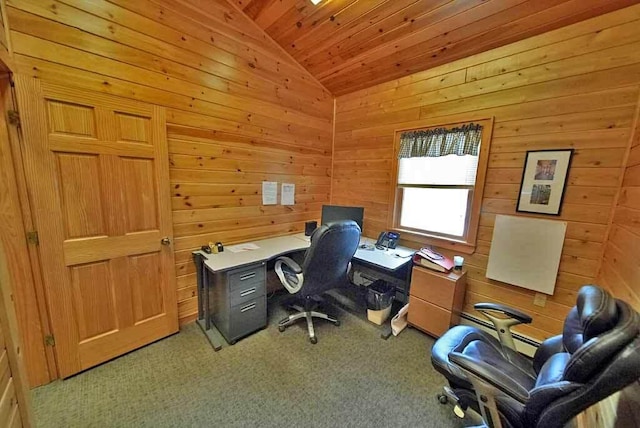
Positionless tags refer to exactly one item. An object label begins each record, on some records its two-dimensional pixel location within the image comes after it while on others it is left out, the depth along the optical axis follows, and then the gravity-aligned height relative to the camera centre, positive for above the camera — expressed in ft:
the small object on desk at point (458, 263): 7.35 -2.35
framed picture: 6.14 +0.16
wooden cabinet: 7.02 -3.42
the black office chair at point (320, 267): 6.33 -2.49
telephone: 9.00 -2.16
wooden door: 5.08 -1.01
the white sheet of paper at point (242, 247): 8.01 -2.38
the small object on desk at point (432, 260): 7.25 -2.34
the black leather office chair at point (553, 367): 2.50 -2.54
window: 7.50 +0.08
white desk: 6.91 -2.45
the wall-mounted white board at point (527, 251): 6.37 -1.77
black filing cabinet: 6.80 -3.57
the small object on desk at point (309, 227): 10.37 -2.02
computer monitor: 9.73 -1.34
